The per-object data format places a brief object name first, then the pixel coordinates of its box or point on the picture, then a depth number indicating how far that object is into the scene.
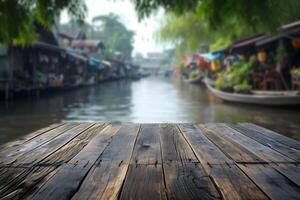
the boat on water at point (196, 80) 42.97
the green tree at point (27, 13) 4.66
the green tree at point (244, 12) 4.09
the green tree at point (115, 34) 82.58
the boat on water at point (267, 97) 13.56
